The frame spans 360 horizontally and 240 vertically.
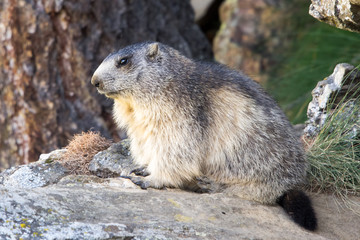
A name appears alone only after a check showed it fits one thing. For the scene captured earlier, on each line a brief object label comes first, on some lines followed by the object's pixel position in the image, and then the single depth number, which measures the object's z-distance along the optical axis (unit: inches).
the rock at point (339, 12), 396.5
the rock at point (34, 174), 455.2
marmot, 430.6
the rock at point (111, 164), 464.1
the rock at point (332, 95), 510.6
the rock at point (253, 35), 1019.9
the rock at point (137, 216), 313.2
